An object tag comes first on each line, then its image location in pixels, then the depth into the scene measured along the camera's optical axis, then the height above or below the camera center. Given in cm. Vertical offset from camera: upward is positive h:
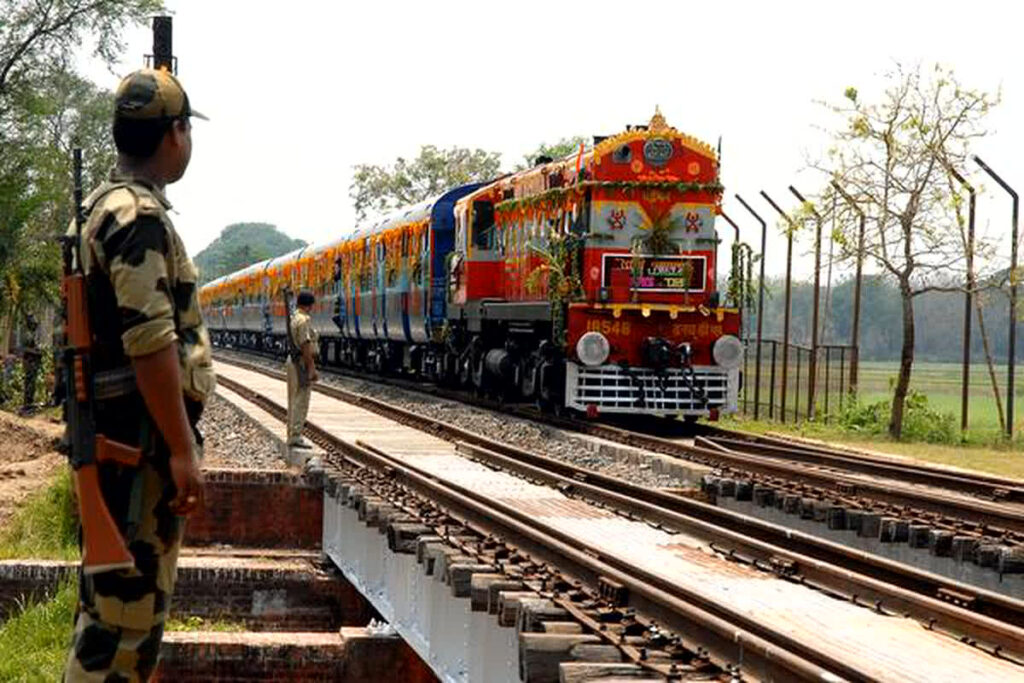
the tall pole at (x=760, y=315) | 2673 +2
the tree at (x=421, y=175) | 8281 +678
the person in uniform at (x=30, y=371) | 3791 -168
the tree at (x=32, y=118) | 3978 +458
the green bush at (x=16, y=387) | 3834 -213
